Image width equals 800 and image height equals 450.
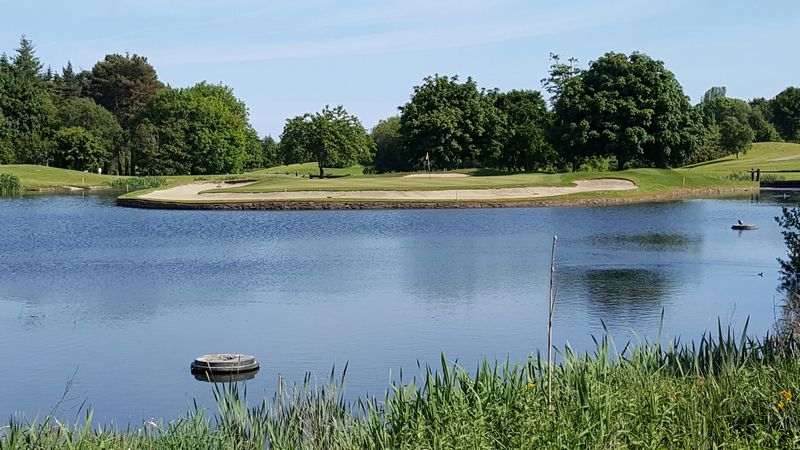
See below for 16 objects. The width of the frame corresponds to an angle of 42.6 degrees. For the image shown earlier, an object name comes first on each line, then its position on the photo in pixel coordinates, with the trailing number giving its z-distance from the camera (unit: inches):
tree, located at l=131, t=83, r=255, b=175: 4308.6
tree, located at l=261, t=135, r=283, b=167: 5915.4
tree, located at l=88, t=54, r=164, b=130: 5354.3
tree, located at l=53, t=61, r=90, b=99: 5452.8
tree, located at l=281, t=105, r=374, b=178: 3235.7
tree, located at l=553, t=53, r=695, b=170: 3048.7
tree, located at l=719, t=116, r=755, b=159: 4862.2
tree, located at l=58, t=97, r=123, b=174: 4512.8
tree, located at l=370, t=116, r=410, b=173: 4247.5
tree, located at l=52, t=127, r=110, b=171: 4207.7
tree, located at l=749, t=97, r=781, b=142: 5585.6
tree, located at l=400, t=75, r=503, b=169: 3538.4
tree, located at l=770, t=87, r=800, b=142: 5954.7
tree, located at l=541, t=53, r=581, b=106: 4005.9
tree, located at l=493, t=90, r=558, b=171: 3585.1
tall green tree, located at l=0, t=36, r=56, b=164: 4207.7
